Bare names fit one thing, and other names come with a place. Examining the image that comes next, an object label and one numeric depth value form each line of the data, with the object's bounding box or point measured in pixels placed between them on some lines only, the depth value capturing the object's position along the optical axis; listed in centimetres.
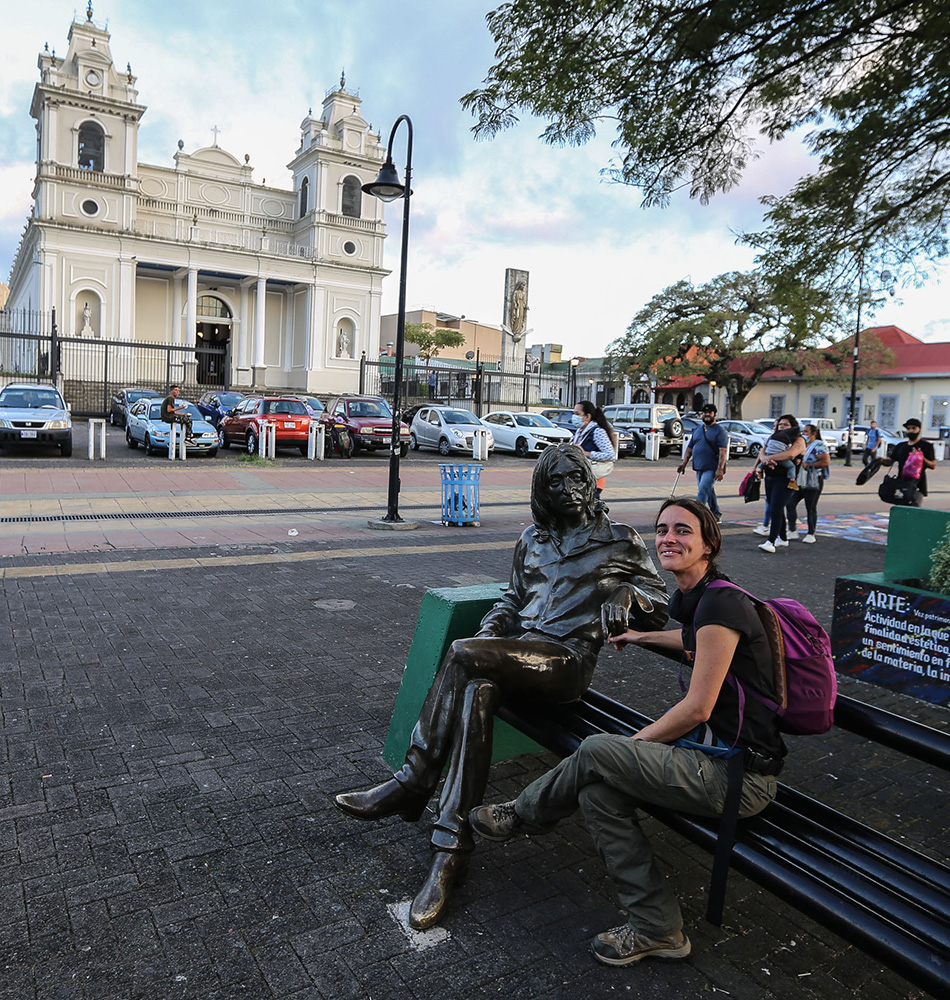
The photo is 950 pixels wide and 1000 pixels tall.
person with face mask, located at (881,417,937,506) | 977
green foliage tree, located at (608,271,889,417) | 4172
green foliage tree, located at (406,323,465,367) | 7369
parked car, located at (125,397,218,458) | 1953
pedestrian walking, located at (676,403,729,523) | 1106
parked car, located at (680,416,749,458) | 3073
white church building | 3897
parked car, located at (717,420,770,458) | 3206
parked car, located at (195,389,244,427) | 2781
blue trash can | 1160
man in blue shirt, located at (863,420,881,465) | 1866
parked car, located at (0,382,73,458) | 1781
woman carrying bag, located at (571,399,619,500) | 982
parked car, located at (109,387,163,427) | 2698
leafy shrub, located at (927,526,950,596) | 505
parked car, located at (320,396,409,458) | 2264
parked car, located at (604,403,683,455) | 2931
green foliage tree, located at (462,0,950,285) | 560
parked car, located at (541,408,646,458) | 2866
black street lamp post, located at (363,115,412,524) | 1055
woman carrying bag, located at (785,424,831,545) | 1108
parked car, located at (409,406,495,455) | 2456
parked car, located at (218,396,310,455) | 2136
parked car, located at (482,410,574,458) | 2581
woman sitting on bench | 244
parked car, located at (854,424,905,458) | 3592
